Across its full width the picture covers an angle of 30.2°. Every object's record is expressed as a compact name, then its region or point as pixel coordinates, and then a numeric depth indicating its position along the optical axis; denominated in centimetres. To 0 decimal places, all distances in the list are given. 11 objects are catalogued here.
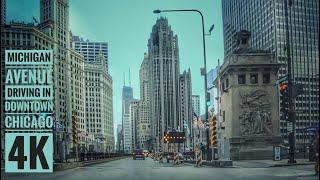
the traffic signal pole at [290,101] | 2755
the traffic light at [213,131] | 3575
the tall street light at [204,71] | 3294
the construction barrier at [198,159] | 3500
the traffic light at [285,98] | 3234
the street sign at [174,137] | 5279
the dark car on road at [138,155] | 7956
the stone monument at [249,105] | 4741
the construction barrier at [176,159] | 4304
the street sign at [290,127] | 3369
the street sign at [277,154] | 3828
